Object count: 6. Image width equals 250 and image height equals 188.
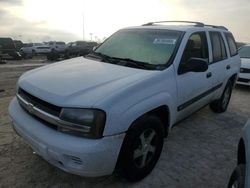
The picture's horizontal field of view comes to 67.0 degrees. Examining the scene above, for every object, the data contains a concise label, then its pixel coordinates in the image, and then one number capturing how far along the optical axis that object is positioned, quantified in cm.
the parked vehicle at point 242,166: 141
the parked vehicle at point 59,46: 1876
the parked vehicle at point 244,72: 606
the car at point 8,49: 1445
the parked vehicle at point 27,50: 1857
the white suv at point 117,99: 178
